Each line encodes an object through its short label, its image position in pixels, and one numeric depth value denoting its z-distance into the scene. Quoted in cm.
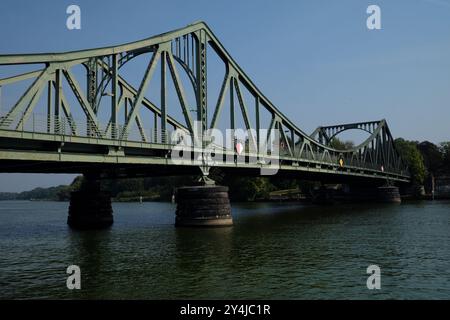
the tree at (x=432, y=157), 16650
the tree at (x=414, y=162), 15025
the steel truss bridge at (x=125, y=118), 3219
